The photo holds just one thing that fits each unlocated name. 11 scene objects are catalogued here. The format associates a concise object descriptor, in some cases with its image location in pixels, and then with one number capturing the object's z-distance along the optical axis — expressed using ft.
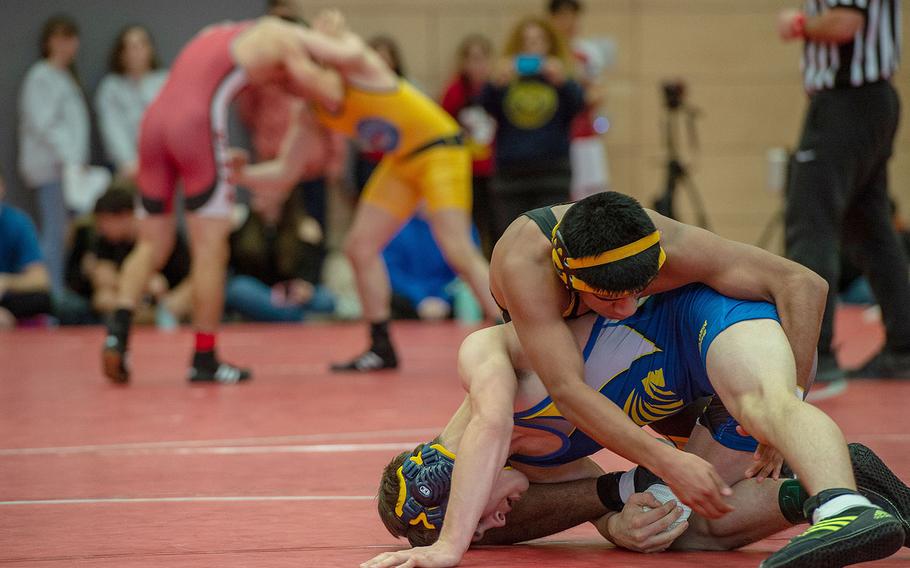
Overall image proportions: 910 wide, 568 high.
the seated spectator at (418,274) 64.23
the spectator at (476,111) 63.87
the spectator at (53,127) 64.59
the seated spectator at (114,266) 58.08
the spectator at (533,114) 50.24
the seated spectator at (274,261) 61.46
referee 32.83
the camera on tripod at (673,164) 61.52
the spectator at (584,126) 60.59
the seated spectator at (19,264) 58.54
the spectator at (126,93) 65.87
